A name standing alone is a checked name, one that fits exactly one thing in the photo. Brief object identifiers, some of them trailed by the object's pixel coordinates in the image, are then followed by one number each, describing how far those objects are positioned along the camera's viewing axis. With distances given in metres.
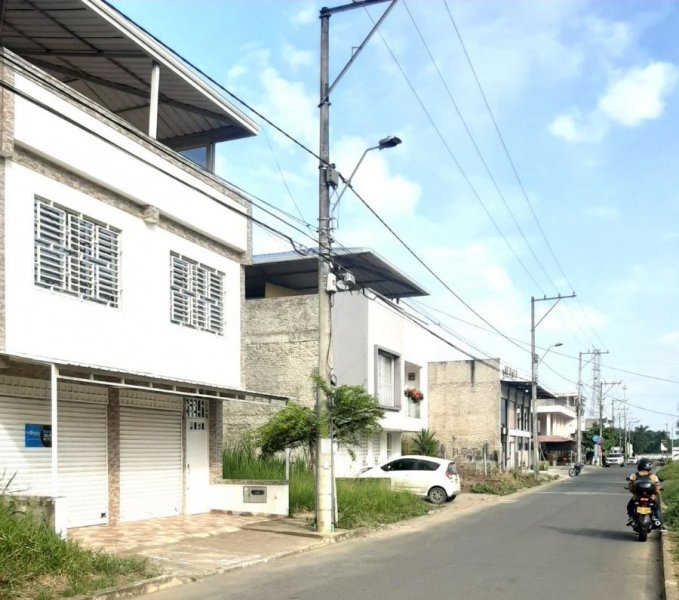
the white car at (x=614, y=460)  85.12
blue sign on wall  14.33
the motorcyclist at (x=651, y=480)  15.89
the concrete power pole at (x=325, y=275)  16.34
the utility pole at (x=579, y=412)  70.10
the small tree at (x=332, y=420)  17.08
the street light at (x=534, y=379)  46.12
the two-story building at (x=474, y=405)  54.22
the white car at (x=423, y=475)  26.77
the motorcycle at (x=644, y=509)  15.75
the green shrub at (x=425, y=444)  36.41
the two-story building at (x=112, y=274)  14.05
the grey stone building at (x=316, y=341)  29.23
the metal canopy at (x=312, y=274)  31.44
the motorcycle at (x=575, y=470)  55.41
